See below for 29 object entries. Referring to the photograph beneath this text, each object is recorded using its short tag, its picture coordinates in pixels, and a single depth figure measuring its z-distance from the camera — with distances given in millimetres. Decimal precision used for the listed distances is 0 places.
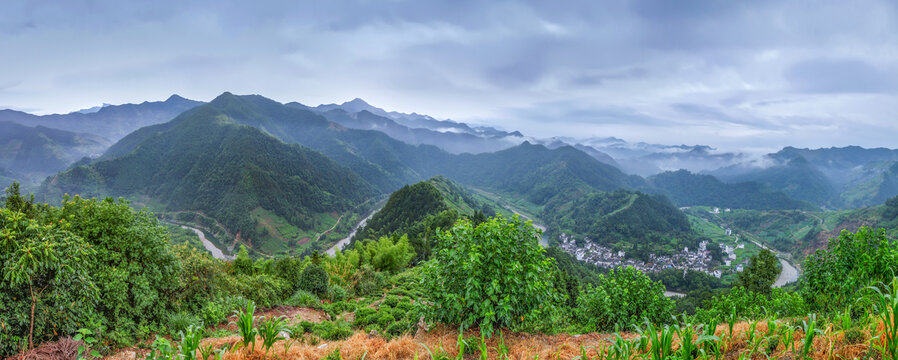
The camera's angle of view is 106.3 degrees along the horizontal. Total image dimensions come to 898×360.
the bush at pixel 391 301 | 18708
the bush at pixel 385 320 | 13859
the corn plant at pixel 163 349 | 5266
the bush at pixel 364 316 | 14326
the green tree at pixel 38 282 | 7688
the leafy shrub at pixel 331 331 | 10625
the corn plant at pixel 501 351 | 6062
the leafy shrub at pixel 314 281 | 19906
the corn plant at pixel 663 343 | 4965
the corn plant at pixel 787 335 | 5207
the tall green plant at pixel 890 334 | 4414
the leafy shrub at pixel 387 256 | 36219
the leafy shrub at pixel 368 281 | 23259
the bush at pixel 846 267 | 9672
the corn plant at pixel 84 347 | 6118
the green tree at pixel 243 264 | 23653
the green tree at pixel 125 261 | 10602
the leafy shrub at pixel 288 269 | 21825
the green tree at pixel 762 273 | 35344
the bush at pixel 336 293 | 20109
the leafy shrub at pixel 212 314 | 12862
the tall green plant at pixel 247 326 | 5949
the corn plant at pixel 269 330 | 5883
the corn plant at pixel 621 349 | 5250
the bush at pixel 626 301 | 13148
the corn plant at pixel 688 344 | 4941
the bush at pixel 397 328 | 10202
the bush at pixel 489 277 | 7523
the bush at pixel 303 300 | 17875
